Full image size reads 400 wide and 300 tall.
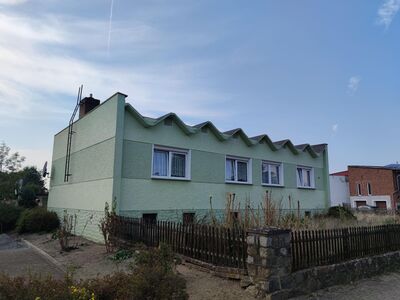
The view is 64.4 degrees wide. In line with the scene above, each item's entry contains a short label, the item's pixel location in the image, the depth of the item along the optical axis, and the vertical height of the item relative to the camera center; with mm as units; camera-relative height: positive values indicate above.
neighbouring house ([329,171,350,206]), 44781 +2519
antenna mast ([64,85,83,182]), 16047 +3422
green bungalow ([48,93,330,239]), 11953 +1729
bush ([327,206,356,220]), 16644 -324
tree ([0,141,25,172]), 30844 +4193
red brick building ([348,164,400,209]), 41875 +2958
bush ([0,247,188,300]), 4495 -1244
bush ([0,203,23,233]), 19047 -797
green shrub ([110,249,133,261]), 9210 -1461
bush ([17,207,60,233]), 15828 -893
